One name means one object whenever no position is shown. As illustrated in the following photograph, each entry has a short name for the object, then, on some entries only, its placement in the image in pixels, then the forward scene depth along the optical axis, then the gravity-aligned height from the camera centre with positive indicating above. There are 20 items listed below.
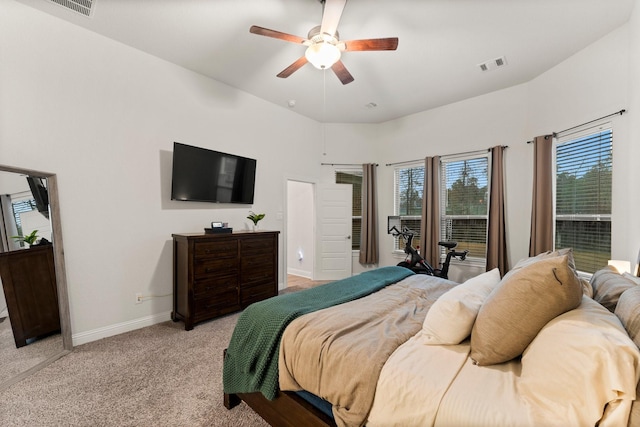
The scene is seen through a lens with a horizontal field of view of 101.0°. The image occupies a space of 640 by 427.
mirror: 2.02 -0.55
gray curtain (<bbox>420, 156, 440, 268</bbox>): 4.30 -0.06
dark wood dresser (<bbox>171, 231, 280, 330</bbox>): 2.86 -0.74
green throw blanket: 1.42 -0.73
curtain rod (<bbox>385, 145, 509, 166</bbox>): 3.88 +0.90
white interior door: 5.01 -0.38
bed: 0.83 -0.63
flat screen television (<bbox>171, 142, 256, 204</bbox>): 3.14 +0.46
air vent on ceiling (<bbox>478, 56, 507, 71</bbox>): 3.04 +1.74
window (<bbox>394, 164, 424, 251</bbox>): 4.71 +0.26
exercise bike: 3.84 -0.74
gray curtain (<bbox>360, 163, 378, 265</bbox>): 4.97 -0.15
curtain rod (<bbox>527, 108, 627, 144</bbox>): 2.42 +0.92
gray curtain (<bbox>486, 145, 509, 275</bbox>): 3.69 -0.13
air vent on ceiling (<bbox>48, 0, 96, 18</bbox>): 2.23 +1.78
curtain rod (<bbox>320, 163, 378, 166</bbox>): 5.07 +0.91
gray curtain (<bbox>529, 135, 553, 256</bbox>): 3.19 +0.15
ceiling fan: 2.10 +1.43
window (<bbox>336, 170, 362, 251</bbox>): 5.21 +0.26
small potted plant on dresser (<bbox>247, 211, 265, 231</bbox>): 3.79 -0.10
